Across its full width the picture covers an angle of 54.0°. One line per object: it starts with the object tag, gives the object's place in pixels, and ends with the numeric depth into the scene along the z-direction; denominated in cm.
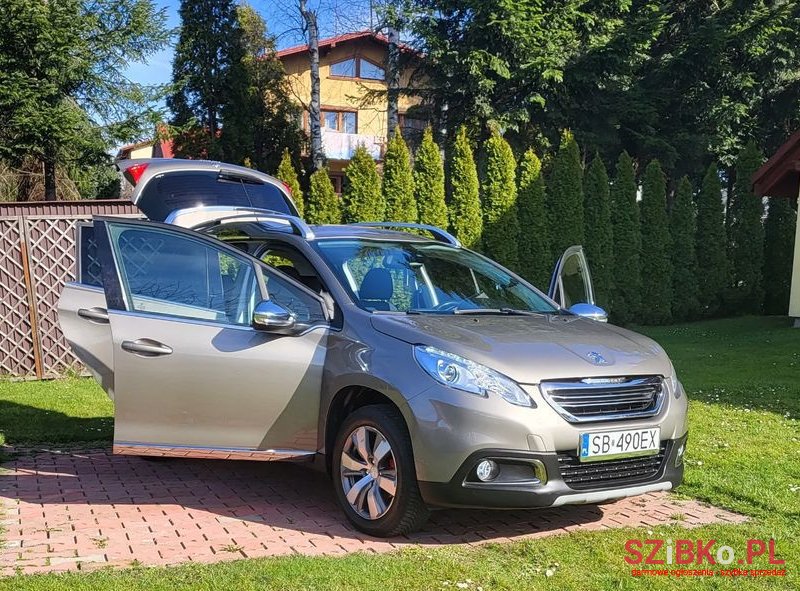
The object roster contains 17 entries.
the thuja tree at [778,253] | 2020
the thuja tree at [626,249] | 1919
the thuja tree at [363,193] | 1692
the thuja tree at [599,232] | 1884
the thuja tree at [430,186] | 1738
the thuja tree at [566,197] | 1841
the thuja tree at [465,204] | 1772
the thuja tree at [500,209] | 1786
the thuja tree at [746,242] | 2023
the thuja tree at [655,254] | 1950
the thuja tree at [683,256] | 1995
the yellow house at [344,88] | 3200
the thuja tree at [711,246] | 2022
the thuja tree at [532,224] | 1812
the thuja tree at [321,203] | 1712
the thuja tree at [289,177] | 1677
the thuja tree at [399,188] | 1711
